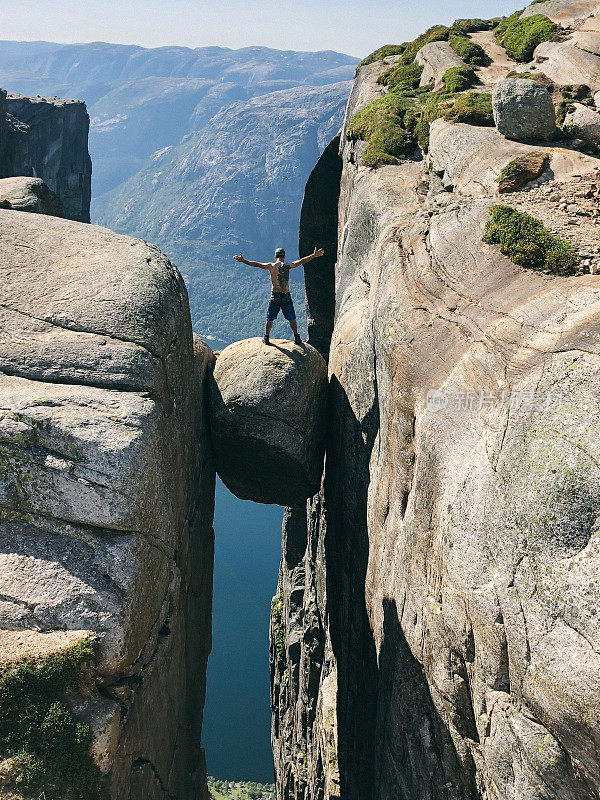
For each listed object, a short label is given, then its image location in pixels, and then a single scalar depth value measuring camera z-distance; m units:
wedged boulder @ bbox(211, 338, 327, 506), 21.45
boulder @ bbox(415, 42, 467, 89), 31.93
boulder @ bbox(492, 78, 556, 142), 20.52
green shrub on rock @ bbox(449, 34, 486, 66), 31.78
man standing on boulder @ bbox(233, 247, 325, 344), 21.94
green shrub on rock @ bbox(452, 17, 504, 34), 38.81
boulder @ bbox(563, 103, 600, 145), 20.31
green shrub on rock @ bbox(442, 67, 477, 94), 27.98
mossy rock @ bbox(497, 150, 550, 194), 18.58
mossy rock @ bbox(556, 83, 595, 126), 21.44
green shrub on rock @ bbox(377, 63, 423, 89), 34.03
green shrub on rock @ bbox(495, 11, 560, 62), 29.39
